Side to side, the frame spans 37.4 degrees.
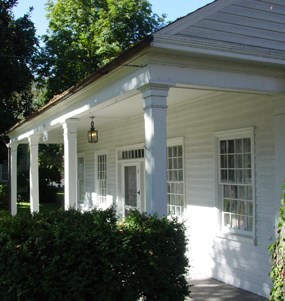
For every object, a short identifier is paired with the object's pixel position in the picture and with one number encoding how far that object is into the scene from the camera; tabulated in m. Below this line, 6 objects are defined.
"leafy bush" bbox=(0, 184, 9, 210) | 20.67
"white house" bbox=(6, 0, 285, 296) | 5.29
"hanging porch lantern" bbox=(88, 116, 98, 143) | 10.23
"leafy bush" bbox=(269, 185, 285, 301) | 3.55
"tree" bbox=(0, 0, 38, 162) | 19.44
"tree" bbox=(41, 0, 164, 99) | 22.69
